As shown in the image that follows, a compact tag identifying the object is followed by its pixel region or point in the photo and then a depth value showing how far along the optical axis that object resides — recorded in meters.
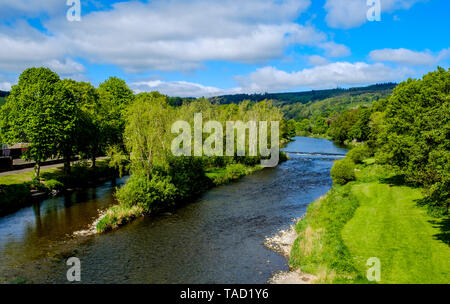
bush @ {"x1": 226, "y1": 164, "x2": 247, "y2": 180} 58.87
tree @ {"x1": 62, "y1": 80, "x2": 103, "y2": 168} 53.12
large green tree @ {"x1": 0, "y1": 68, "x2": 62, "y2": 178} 45.00
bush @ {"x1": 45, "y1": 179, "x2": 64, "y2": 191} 46.22
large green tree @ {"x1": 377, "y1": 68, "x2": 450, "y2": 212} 18.52
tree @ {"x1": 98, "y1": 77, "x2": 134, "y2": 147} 60.16
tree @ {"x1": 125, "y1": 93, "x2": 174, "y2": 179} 38.06
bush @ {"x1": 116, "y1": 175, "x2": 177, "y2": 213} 35.59
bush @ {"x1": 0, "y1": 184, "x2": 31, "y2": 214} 38.08
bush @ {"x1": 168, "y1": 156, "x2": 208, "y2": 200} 42.38
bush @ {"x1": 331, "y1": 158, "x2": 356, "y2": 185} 46.97
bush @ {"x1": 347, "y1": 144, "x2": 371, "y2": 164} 63.11
